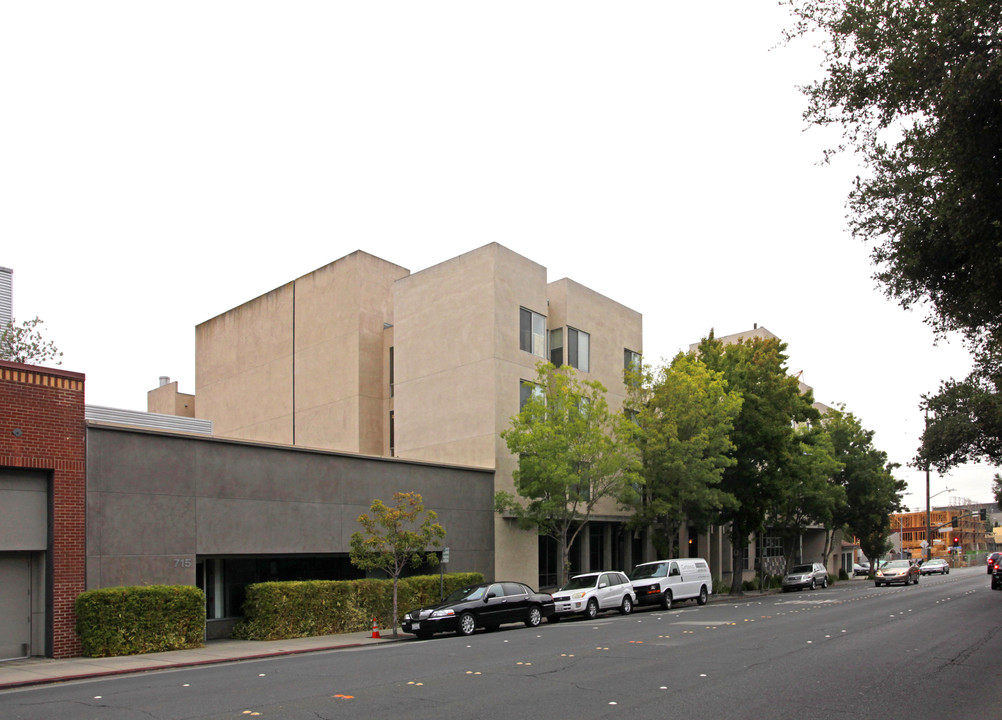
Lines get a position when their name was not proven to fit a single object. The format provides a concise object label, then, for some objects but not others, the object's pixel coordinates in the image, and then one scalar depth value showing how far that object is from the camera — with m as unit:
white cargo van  32.38
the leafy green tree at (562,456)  31.19
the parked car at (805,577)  48.78
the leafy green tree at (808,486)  43.66
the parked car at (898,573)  51.47
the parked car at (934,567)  73.81
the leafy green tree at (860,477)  59.03
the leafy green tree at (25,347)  38.34
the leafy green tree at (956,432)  37.47
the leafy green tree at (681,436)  36.31
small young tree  24.00
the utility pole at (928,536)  74.94
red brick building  18.73
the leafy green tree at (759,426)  41.06
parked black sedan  22.48
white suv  27.97
